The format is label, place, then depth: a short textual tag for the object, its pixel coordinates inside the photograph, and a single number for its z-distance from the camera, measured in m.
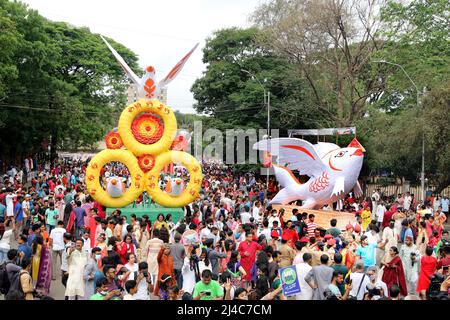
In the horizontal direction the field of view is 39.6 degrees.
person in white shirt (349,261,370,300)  8.30
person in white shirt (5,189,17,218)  16.02
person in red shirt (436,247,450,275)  9.46
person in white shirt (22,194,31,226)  15.88
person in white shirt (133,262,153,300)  8.23
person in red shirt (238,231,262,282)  10.26
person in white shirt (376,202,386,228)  19.14
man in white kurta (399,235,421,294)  10.73
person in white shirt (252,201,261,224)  16.59
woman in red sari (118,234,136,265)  10.15
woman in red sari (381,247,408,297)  9.11
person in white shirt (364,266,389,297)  8.19
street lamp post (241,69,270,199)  33.77
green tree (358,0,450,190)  21.47
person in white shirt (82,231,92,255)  10.54
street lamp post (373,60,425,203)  22.16
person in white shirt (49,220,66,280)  11.94
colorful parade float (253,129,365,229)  19.11
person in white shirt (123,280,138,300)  7.46
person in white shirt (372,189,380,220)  22.66
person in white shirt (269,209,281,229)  13.82
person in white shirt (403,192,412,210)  22.11
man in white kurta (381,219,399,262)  12.34
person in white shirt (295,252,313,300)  8.15
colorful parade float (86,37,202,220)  18.19
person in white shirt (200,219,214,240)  11.84
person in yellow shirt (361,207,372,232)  16.23
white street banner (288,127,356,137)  25.34
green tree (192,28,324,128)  34.12
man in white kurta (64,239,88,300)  9.15
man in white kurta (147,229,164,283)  10.15
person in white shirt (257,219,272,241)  12.75
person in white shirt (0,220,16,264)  10.63
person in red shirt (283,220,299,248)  11.25
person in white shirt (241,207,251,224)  15.36
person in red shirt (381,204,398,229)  17.03
